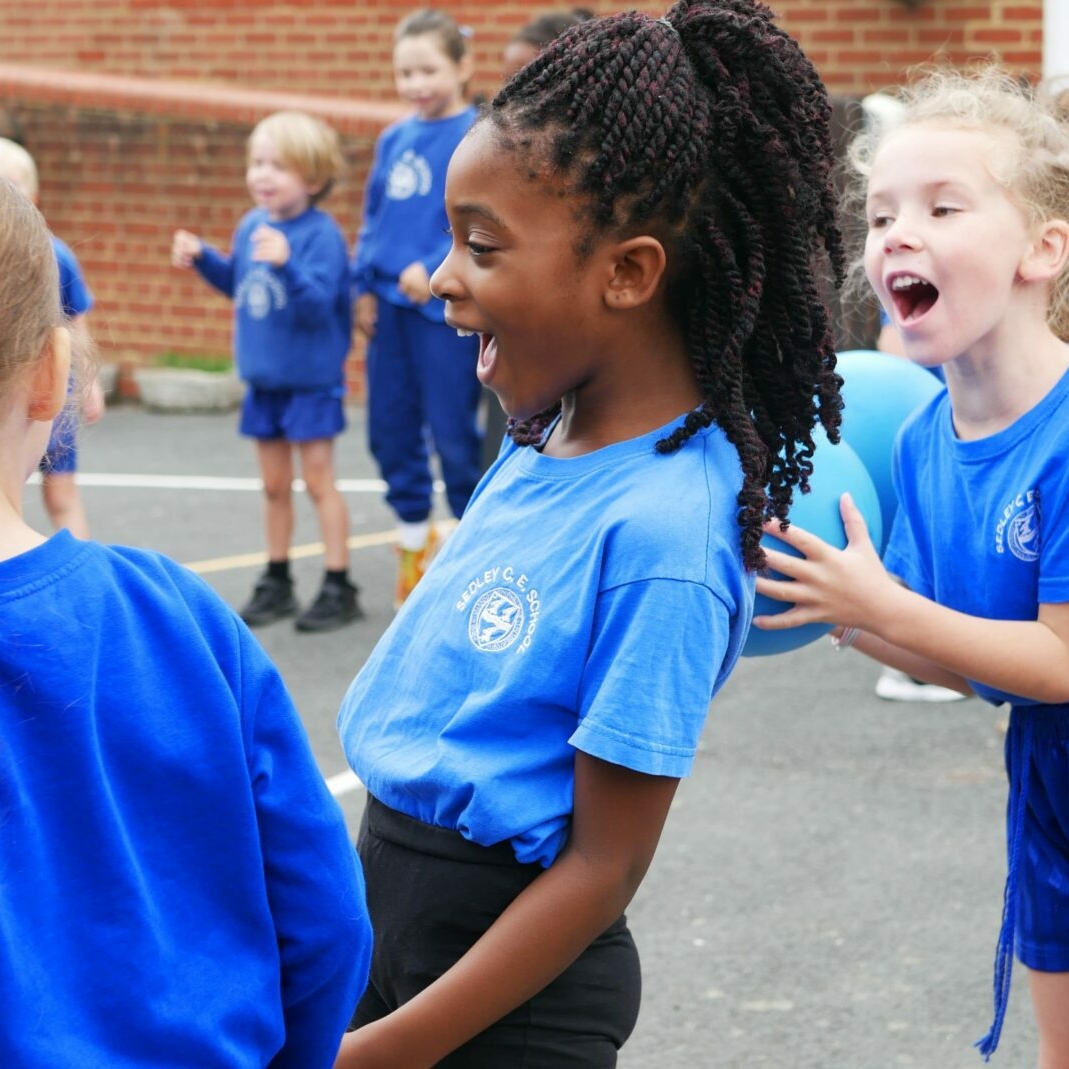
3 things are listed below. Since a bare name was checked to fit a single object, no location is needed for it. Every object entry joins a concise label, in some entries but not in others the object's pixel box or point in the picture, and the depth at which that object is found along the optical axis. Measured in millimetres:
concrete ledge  11414
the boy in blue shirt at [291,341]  6520
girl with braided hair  1712
